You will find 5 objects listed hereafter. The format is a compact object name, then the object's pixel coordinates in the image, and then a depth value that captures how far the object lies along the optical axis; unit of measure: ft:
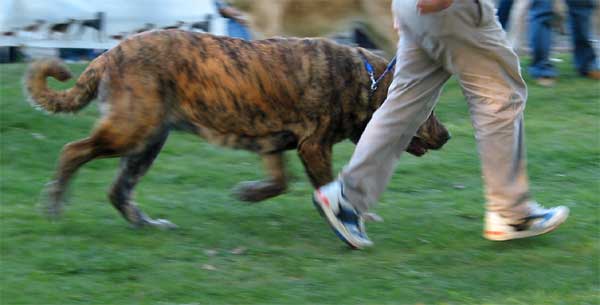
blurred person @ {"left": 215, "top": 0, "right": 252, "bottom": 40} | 54.39
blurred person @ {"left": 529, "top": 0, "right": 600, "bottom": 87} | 57.11
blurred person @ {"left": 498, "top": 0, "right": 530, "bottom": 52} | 71.36
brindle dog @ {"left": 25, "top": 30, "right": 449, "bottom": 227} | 32.40
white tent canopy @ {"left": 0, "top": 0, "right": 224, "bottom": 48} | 63.41
